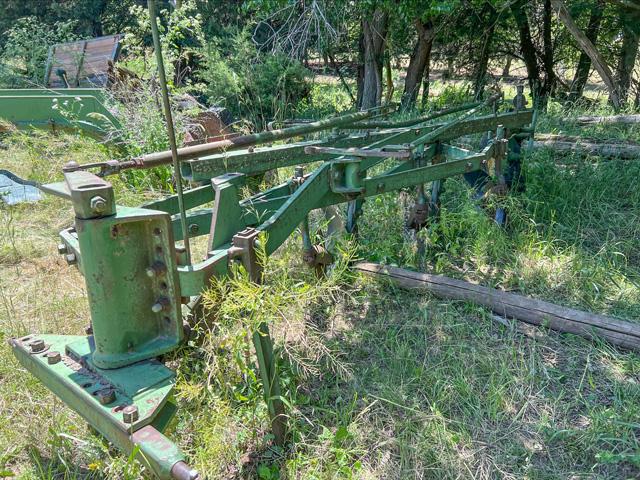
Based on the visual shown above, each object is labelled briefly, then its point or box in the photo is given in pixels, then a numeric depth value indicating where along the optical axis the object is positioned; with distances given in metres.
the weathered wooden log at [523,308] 2.93
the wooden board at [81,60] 8.40
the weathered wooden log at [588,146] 5.30
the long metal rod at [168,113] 1.26
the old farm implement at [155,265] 1.75
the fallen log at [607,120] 6.25
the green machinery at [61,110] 5.73
